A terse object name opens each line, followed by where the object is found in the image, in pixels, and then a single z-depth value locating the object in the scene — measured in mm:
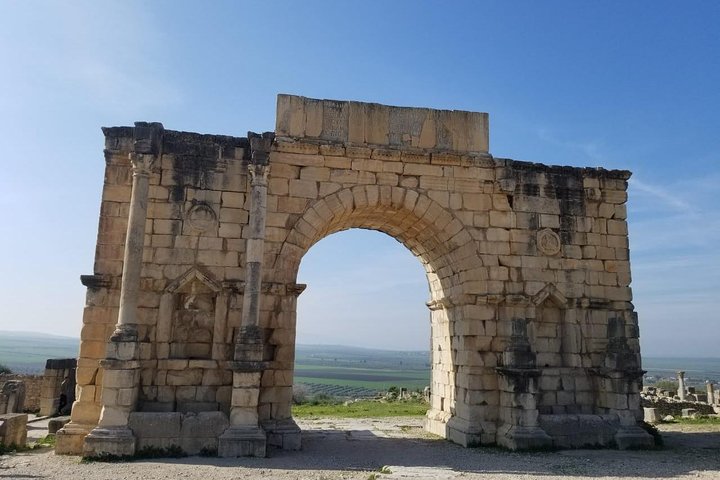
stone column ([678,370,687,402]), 22997
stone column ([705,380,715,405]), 22462
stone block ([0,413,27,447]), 8828
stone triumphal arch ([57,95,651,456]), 8930
